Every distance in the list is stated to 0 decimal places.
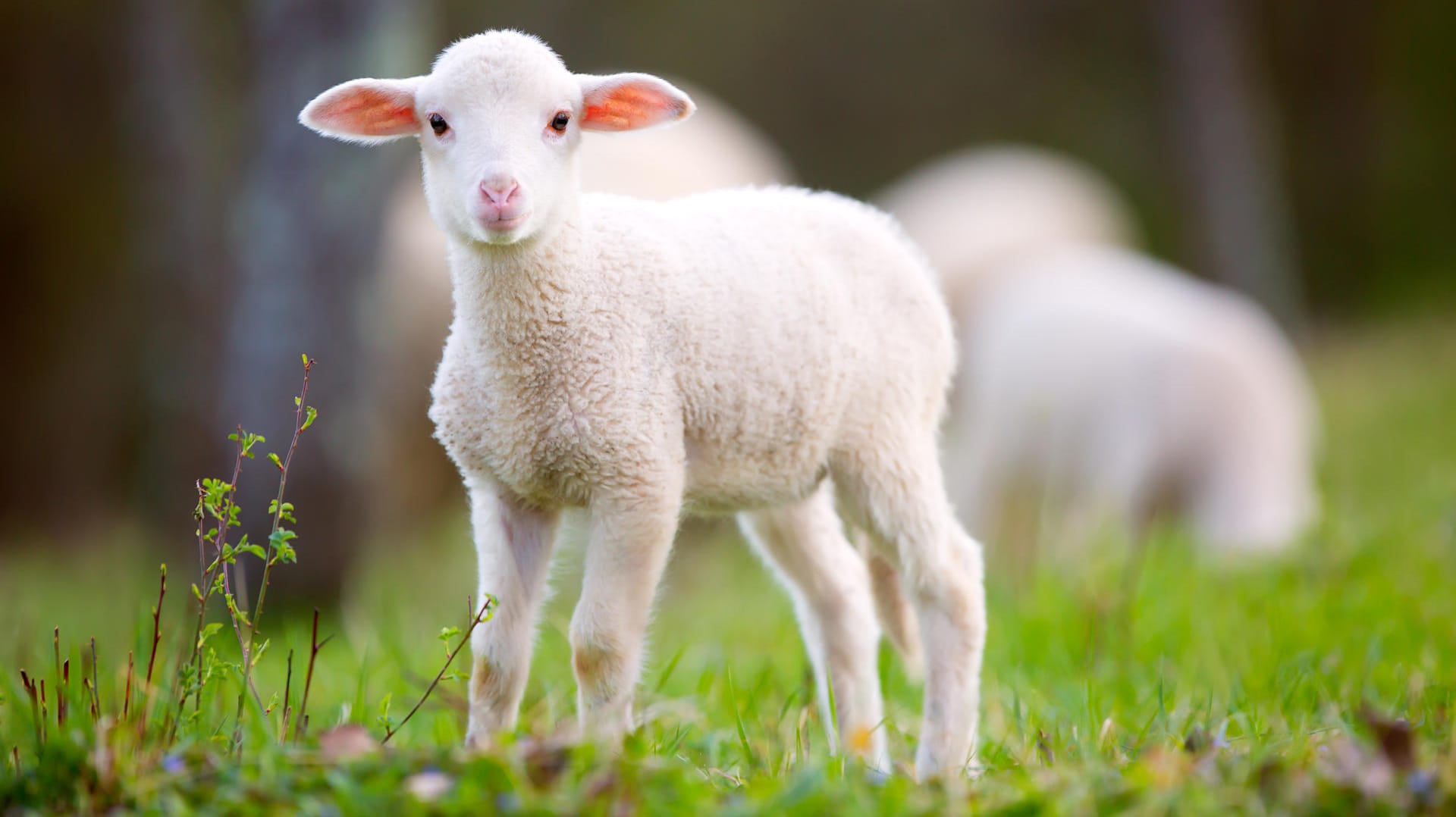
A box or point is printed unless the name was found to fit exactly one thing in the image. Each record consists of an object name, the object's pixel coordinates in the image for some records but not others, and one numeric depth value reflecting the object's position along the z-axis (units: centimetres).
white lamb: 487
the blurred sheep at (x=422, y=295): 1493
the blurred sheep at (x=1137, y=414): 1307
